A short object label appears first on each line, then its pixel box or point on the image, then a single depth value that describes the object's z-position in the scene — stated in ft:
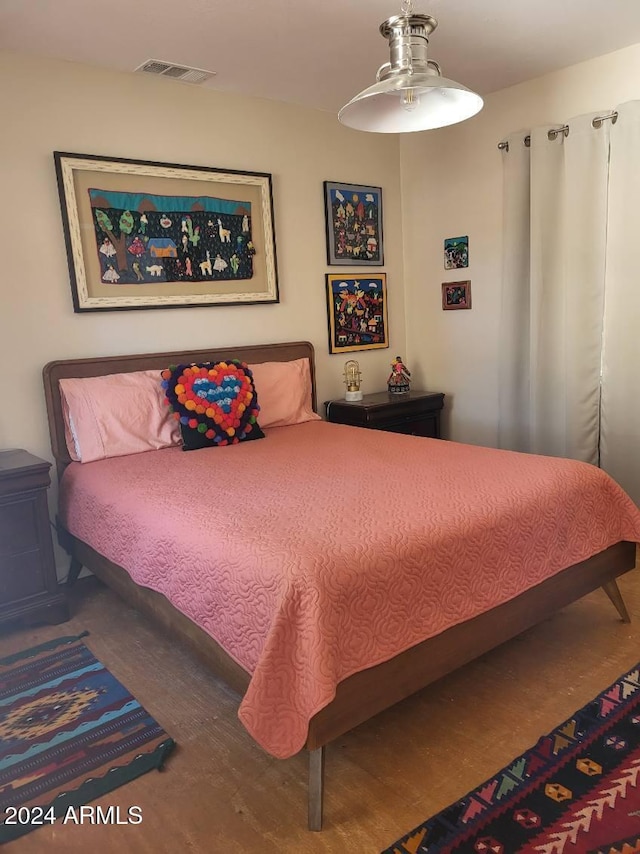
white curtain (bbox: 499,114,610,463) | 10.91
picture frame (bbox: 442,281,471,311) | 13.34
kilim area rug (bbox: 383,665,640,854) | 5.01
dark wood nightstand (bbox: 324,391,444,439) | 12.44
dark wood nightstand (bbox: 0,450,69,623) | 8.49
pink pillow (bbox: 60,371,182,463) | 9.59
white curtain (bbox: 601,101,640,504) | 10.30
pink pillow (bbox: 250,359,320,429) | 11.48
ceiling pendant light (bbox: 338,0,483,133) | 6.08
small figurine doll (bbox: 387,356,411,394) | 13.78
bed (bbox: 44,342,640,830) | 5.16
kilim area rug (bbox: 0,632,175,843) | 5.79
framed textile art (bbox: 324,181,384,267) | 13.05
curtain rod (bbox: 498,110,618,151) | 10.43
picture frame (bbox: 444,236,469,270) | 13.23
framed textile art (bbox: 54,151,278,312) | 10.00
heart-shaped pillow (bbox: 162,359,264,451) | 9.95
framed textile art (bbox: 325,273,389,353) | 13.32
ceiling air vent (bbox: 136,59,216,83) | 9.92
